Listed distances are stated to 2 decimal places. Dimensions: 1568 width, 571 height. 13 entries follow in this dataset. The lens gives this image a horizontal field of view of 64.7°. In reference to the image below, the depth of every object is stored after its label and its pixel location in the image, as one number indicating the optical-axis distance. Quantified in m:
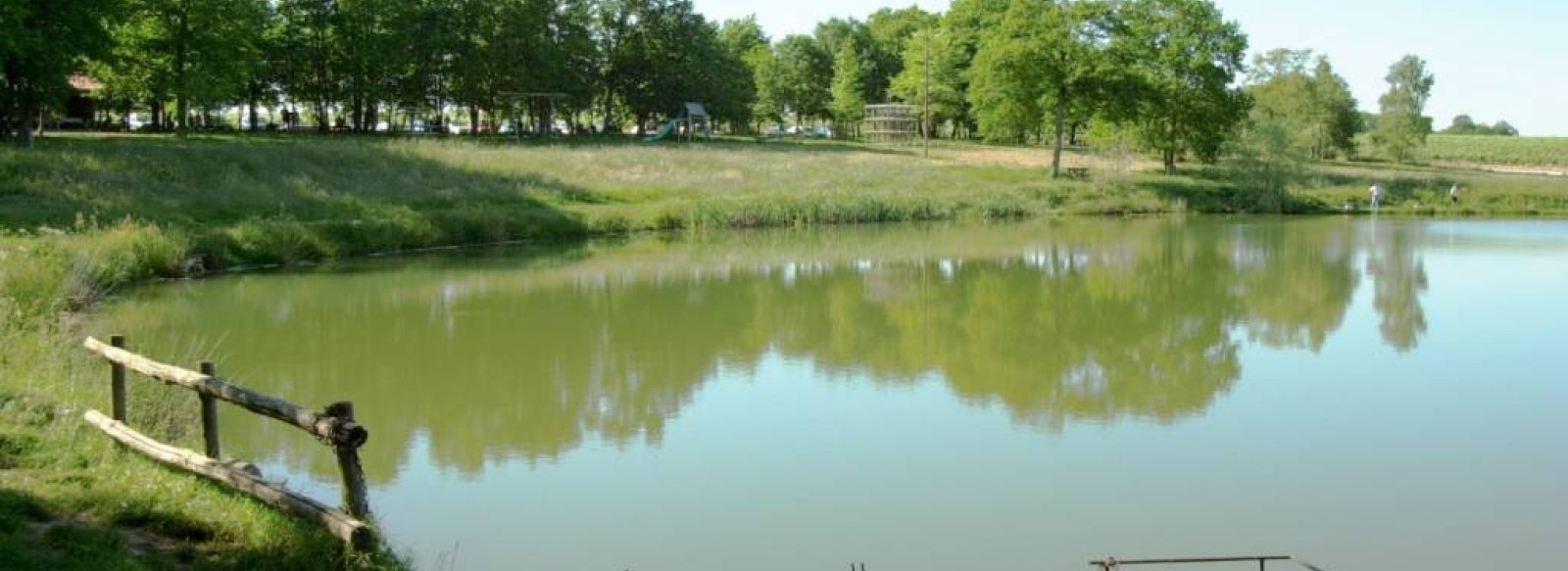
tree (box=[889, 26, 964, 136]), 64.56
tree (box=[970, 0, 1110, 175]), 41.16
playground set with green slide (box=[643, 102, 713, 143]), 57.94
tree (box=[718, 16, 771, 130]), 66.31
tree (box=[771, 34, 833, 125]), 77.50
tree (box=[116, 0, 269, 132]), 38.16
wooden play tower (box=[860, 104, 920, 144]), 63.44
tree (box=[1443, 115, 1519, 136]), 127.43
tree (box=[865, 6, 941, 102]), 78.12
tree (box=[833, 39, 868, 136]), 73.12
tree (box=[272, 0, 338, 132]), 48.56
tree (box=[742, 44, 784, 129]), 77.00
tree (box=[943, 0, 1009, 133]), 63.51
